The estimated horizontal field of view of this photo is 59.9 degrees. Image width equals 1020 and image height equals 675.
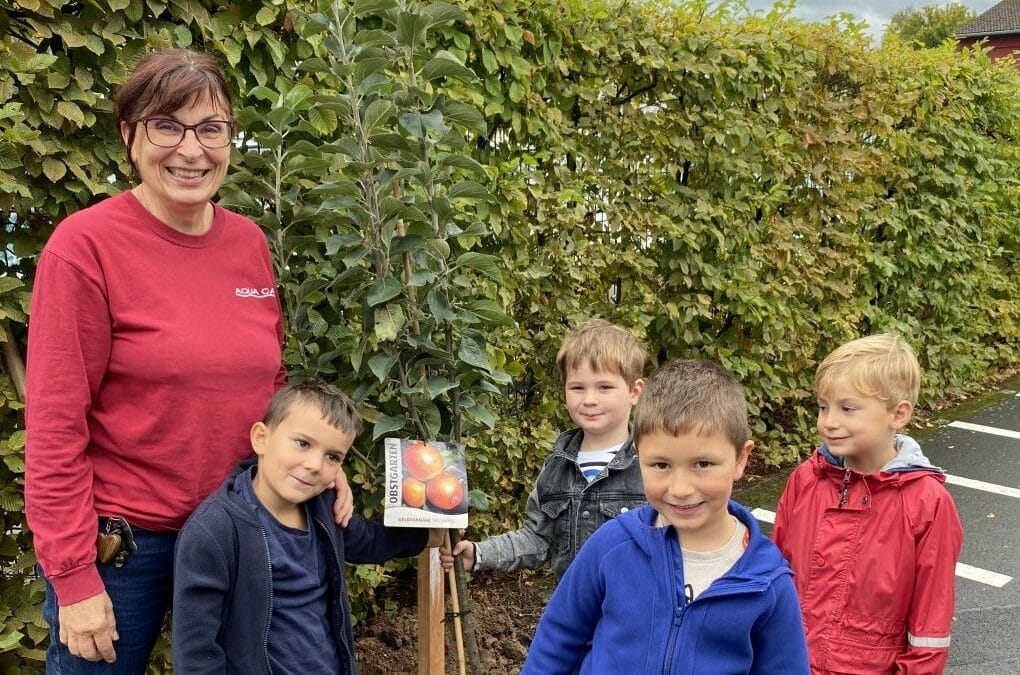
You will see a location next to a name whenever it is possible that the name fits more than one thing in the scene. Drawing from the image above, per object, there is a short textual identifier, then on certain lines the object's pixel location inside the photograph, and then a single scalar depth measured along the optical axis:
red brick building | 44.41
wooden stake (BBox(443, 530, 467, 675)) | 2.64
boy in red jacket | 2.22
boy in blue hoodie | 1.67
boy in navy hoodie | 1.99
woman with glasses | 1.89
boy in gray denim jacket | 2.54
